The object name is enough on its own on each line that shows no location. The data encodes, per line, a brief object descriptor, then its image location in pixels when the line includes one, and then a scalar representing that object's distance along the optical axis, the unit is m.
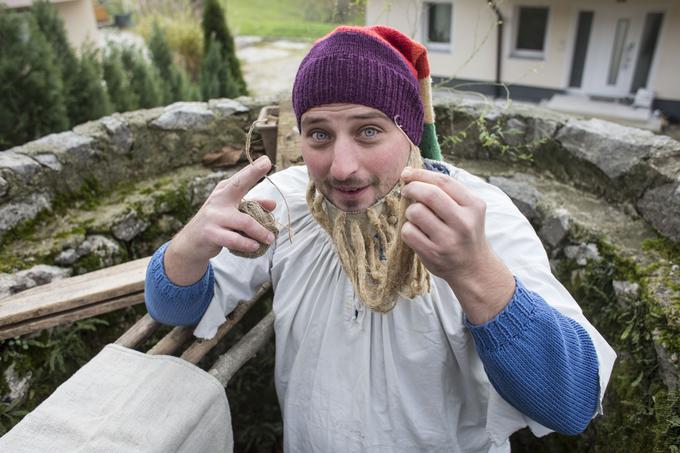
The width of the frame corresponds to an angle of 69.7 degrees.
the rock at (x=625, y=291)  1.87
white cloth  1.23
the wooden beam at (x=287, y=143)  2.28
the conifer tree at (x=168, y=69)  6.05
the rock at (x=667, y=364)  1.60
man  1.05
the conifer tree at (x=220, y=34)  6.92
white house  8.24
